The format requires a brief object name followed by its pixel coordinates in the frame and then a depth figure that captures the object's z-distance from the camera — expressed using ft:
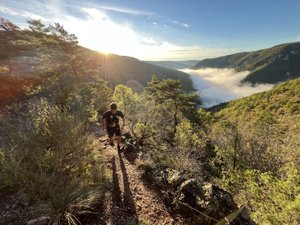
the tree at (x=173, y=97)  67.32
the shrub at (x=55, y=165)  10.27
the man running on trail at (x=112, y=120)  18.86
